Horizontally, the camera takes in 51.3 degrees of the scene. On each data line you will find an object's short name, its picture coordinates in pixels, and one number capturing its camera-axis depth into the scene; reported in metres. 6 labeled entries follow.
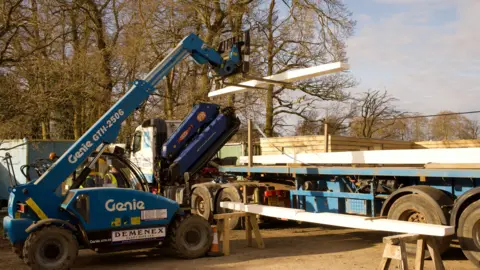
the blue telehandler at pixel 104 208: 7.53
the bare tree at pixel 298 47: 22.36
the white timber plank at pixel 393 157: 8.01
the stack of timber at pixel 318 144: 12.45
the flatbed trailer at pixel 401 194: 7.55
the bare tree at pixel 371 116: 30.77
